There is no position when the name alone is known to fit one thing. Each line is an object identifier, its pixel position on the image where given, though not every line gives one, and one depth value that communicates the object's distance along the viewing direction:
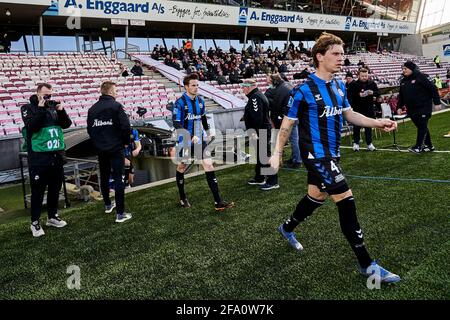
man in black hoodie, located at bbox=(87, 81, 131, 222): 4.95
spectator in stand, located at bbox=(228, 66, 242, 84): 19.81
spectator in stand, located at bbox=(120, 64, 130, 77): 17.52
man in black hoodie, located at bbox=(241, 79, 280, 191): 6.22
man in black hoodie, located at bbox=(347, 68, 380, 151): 8.73
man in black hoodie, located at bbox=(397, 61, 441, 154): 7.78
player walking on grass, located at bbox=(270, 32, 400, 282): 2.91
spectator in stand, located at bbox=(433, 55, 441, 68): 35.34
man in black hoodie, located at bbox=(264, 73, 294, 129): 7.05
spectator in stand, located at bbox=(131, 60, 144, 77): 18.14
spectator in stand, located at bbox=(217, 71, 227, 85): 19.16
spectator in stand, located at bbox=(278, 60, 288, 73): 24.17
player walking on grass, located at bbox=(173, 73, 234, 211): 5.45
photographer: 4.63
